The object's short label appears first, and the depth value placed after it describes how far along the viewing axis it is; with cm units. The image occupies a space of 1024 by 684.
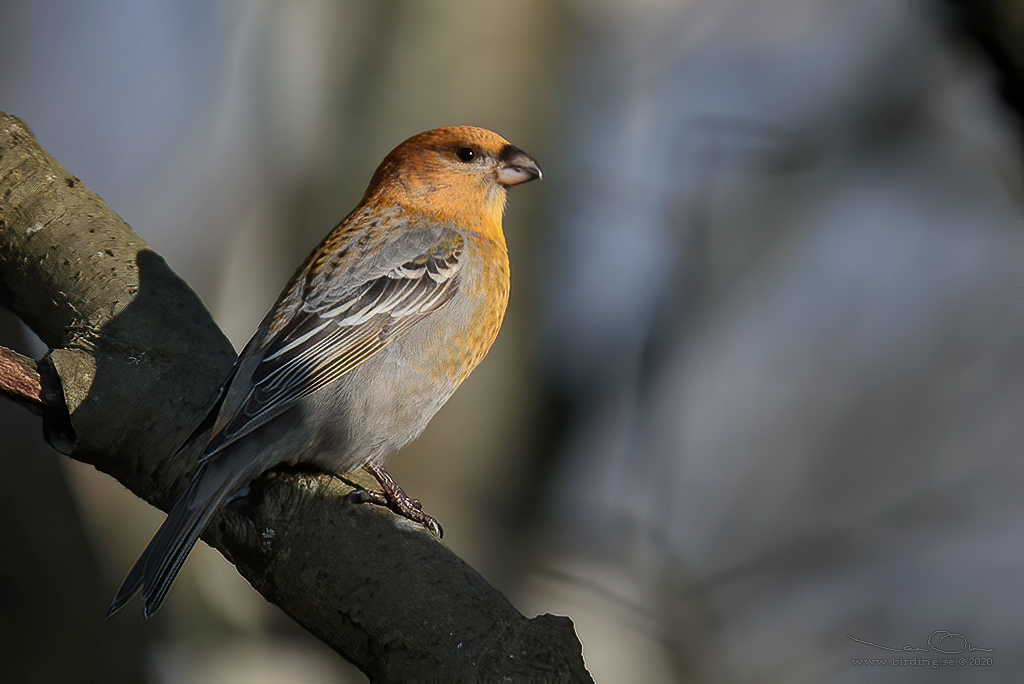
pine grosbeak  646
